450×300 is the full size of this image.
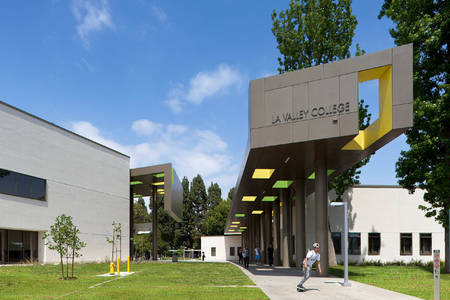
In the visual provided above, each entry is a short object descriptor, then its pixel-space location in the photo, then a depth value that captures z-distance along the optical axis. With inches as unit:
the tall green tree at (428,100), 962.1
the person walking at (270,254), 1433.8
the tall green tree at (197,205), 4130.2
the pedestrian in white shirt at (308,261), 571.5
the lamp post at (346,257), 642.2
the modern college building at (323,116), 657.6
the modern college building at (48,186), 1250.6
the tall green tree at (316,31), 1256.8
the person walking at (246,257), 1299.6
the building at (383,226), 1621.6
